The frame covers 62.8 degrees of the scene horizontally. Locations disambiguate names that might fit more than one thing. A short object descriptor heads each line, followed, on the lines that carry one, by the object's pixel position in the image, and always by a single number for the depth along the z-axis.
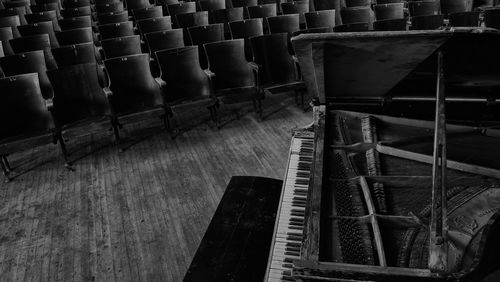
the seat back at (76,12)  6.94
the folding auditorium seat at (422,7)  5.98
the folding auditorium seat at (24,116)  3.87
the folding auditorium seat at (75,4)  7.90
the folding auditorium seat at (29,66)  4.41
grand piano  1.48
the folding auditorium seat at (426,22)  5.25
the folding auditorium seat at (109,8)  7.12
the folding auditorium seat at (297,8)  6.50
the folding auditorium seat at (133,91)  4.27
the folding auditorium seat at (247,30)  5.47
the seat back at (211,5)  7.13
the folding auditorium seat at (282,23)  5.64
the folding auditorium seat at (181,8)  6.91
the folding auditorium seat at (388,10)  5.93
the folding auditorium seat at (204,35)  5.32
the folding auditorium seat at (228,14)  6.46
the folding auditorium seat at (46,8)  7.29
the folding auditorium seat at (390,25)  5.07
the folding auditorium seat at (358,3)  6.78
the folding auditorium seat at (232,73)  4.68
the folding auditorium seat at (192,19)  6.18
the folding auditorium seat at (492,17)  5.08
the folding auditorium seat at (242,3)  7.30
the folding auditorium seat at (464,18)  5.32
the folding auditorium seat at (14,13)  6.81
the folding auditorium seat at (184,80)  4.49
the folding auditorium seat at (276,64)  4.82
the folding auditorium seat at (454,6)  6.17
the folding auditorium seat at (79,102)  4.07
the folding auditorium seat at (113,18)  6.31
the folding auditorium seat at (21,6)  7.15
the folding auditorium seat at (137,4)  7.67
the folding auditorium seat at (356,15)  5.85
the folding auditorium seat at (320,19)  5.79
